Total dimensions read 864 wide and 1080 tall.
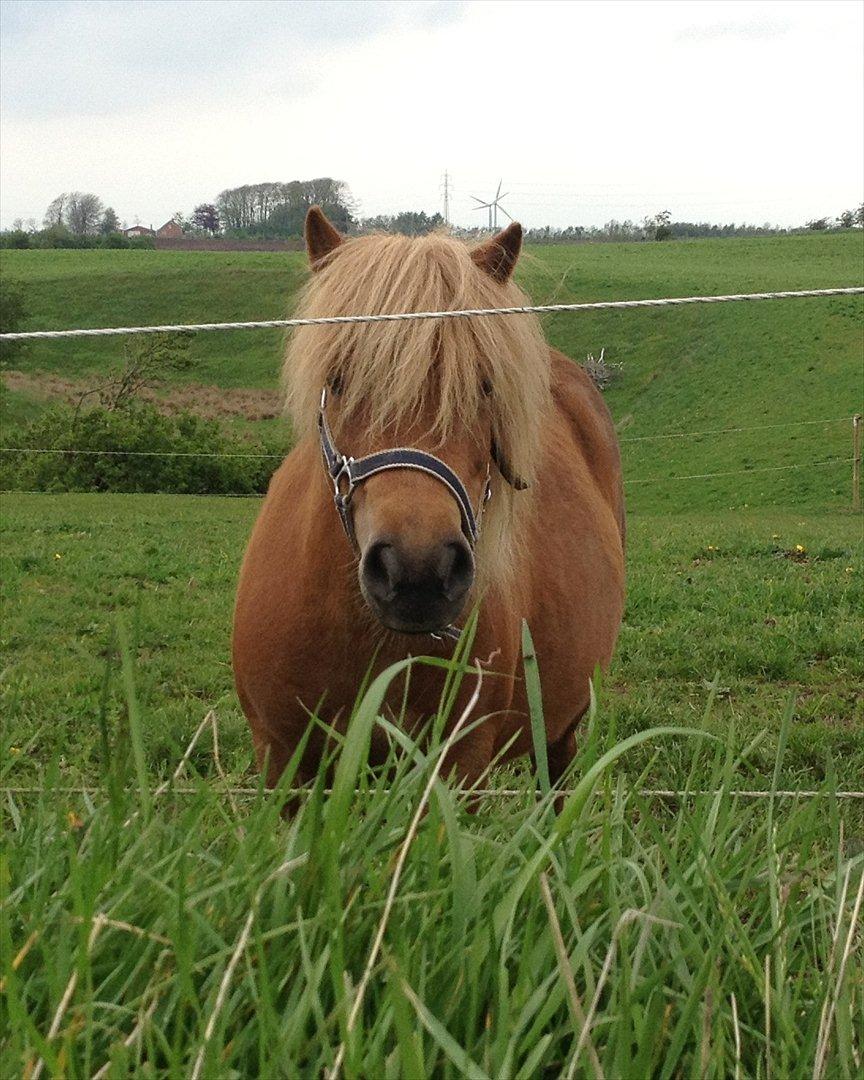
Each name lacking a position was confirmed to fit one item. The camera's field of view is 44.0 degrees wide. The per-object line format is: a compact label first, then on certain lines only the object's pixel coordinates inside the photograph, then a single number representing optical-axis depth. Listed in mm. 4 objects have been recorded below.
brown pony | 2342
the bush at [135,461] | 22281
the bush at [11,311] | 35281
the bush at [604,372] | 31703
